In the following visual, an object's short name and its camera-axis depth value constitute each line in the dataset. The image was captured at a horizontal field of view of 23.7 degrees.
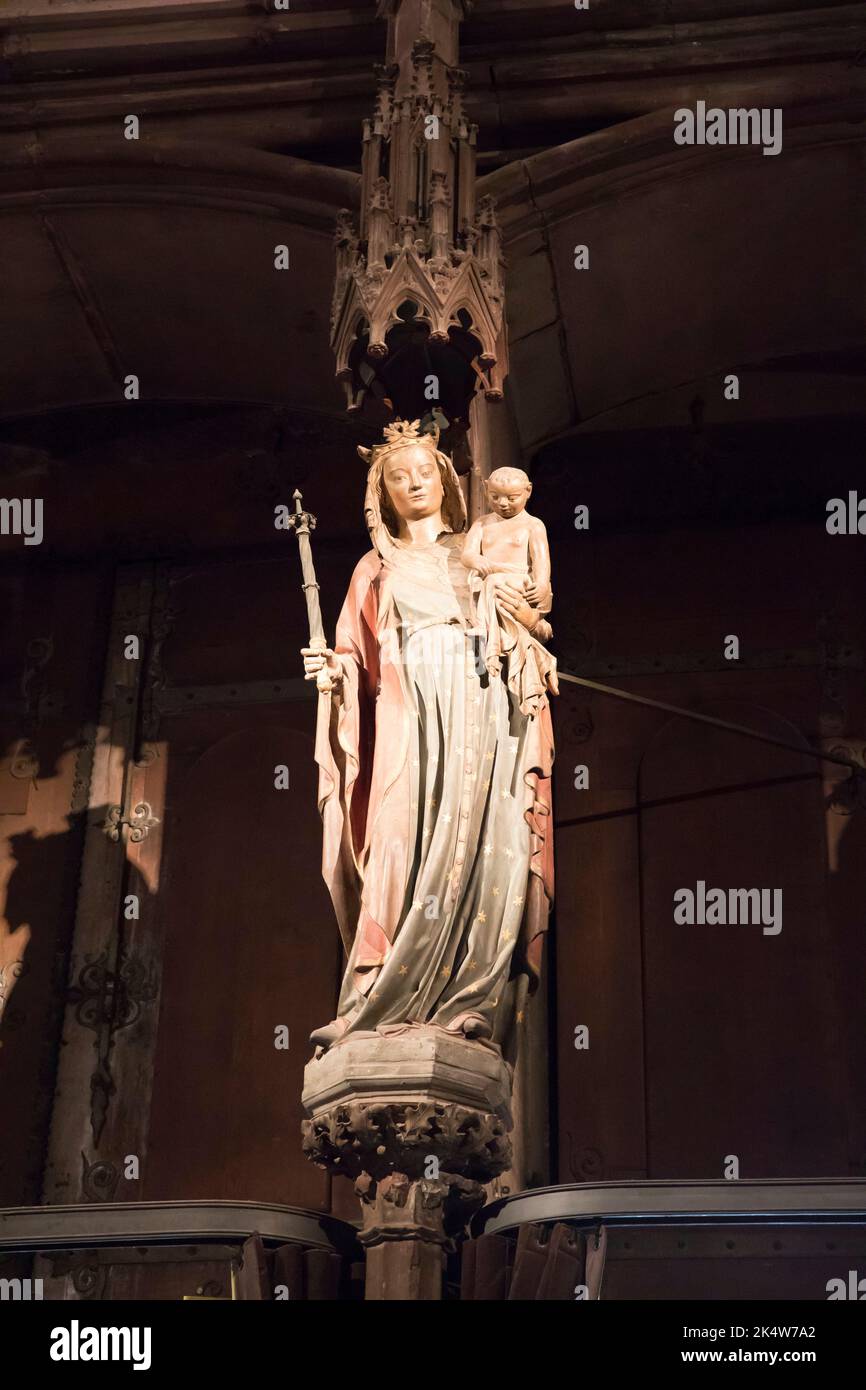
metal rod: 7.94
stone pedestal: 5.61
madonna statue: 6.02
